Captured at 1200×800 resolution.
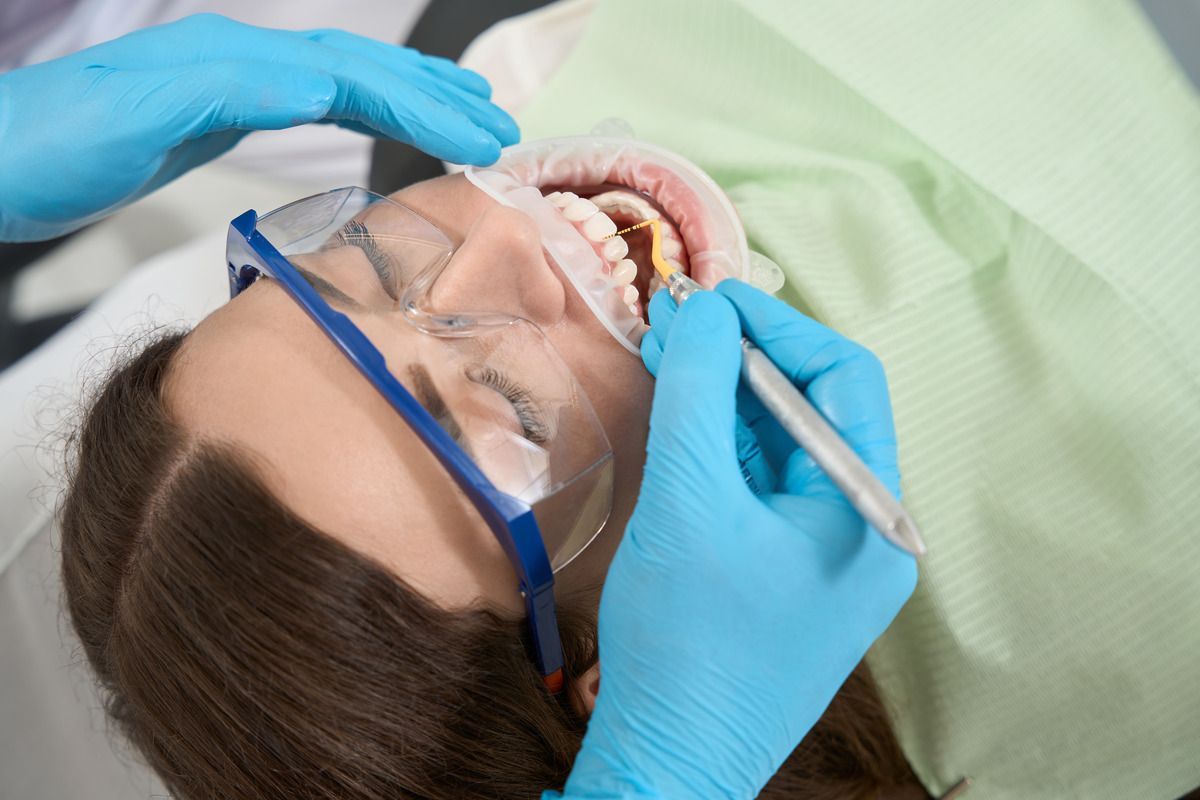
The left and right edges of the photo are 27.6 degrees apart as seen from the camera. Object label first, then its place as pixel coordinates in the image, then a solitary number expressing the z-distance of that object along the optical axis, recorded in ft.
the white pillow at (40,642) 2.86
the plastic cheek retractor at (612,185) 2.43
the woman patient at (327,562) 2.31
